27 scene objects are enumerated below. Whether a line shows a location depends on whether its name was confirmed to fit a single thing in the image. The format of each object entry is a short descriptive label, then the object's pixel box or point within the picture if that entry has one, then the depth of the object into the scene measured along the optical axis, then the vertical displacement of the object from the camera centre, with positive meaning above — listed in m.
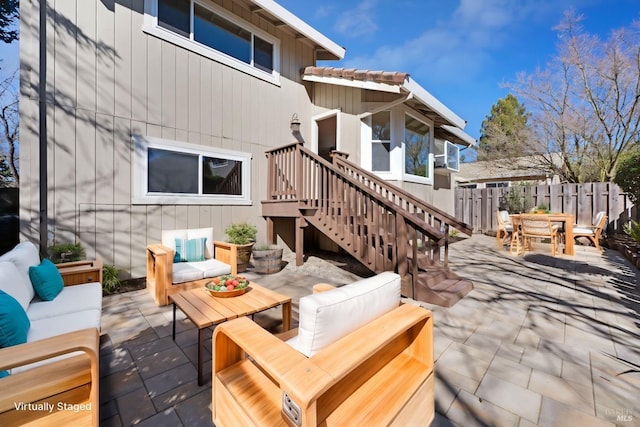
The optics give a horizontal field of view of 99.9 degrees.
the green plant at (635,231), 4.92 -0.35
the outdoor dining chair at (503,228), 7.36 -0.40
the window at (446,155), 8.87 +2.01
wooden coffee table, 2.13 -0.84
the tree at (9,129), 4.25 +1.41
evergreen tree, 14.15 +4.70
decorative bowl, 2.57 -0.74
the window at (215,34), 4.74 +3.53
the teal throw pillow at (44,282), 2.45 -0.66
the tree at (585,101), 9.38 +4.56
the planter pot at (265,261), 5.11 -0.94
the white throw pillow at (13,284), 1.90 -0.55
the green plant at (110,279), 3.97 -1.02
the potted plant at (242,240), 5.10 -0.55
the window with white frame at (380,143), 6.87 +1.79
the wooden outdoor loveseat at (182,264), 3.47 -0.78
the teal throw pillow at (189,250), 4.14 -0.61
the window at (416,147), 7.07 +1.83
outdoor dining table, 6.10 -0.32
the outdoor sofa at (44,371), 1.24 -0.83
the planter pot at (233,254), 4.05 -0.70
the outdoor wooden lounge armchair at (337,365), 1.12 -0.76
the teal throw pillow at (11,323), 1.50 -0.66
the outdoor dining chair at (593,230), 6.39 -0.40
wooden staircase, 3.69 -0.06
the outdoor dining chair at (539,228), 6.04 -0.32
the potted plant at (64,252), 3.62 -0.57
